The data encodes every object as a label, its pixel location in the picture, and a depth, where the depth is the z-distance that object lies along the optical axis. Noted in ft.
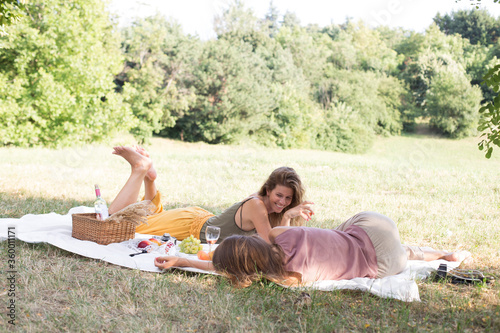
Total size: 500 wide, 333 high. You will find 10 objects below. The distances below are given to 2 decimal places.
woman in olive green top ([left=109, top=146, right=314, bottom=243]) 12.53
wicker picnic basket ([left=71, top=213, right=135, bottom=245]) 13.24
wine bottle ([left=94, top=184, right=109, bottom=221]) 13.87
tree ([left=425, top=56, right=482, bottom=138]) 100.78
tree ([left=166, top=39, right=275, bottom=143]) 84.07
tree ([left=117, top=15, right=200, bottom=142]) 78.33
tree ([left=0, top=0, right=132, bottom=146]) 56.70
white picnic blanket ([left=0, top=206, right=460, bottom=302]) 10.06
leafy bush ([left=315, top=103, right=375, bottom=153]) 95.20
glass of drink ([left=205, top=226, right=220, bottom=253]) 11.96
